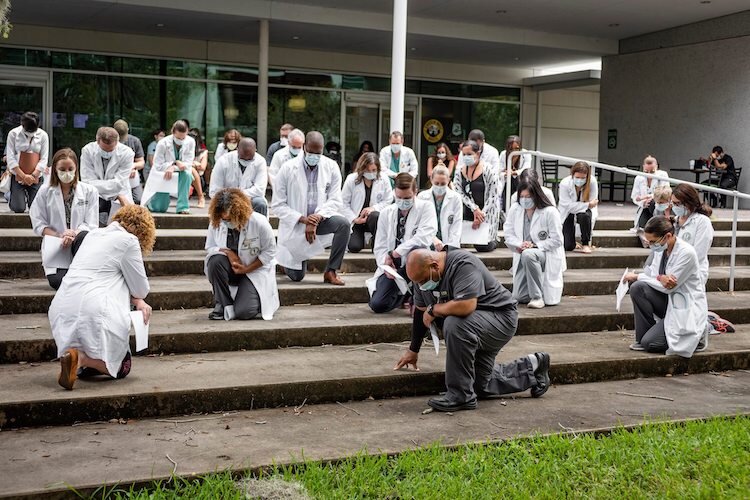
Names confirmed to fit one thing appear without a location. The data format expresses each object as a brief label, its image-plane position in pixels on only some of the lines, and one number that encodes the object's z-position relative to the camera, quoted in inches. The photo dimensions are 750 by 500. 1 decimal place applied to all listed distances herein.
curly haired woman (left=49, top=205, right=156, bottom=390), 238.4
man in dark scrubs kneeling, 243.3
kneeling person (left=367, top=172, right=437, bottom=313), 346.3
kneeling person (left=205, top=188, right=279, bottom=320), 308.8
